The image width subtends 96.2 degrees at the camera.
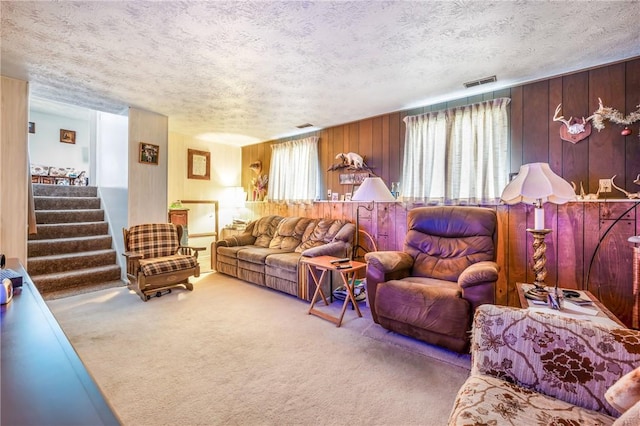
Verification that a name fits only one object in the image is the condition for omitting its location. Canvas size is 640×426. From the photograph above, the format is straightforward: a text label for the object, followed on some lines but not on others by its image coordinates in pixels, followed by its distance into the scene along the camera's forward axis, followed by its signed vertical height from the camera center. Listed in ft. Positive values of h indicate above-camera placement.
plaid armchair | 11.49 -2.15
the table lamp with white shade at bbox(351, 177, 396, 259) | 10.49 +0.74
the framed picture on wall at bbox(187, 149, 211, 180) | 17.81 +2.89
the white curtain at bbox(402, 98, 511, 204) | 10.12 +2.23
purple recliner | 7.17 -1.88
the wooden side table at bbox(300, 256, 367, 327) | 9.47 -2.23
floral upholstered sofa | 3.42 -2.11
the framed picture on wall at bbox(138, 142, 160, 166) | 13.52 +2.68
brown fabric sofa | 12.02 -1.86
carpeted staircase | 12.22 -1.71
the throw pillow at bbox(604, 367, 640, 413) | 2.73 -1.74
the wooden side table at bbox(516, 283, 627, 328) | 5.37 -1.91
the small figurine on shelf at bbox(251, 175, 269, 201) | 18.67 +1.59
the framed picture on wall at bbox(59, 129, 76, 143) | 20.77 +5.31
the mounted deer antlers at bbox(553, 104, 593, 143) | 8.77 +2.65
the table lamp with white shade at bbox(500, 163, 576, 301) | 6.56 +0.47
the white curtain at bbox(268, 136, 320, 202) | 15.79 +2.31
